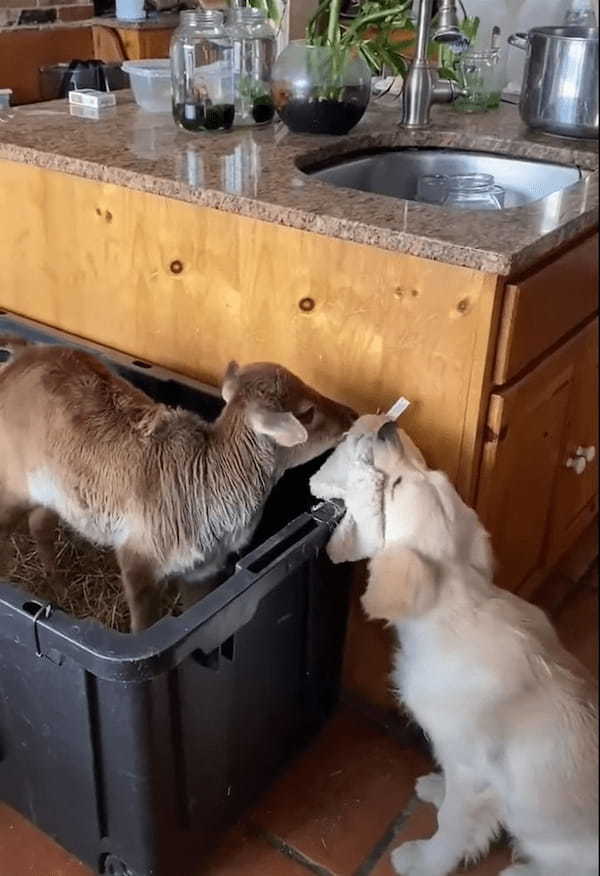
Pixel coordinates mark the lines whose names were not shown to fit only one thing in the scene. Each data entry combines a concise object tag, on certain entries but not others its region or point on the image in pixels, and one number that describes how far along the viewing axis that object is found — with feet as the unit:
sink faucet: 5.32
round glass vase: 5.17
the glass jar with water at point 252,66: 5.55
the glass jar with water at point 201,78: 5.36
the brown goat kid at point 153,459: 3.89
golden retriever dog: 2.84
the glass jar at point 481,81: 6.25
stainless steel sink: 5.39
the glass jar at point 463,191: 5.45
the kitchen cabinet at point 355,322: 3.83
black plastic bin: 3.26
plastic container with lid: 5.90
